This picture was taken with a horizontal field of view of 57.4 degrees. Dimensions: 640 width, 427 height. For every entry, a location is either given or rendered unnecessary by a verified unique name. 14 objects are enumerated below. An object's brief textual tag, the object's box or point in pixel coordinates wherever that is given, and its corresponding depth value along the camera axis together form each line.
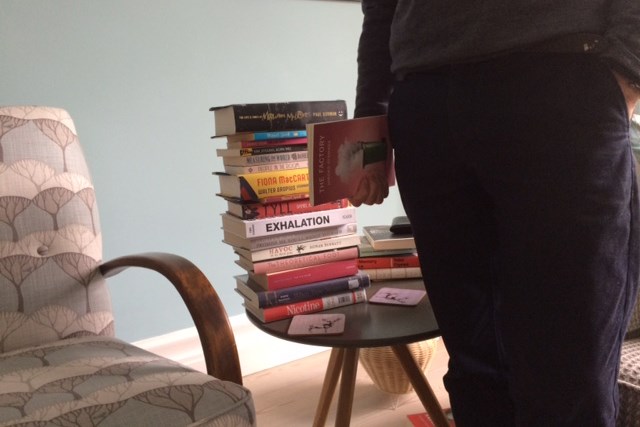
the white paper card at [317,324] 0.93
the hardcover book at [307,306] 1.01
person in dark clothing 0.61
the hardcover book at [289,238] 1.04
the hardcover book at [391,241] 1.20
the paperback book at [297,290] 1.02
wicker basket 1.49
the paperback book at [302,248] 1.04
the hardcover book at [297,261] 1.04
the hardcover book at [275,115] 1.02
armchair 0.78
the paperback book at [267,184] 1.02
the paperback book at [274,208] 1.03
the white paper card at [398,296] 1.07
